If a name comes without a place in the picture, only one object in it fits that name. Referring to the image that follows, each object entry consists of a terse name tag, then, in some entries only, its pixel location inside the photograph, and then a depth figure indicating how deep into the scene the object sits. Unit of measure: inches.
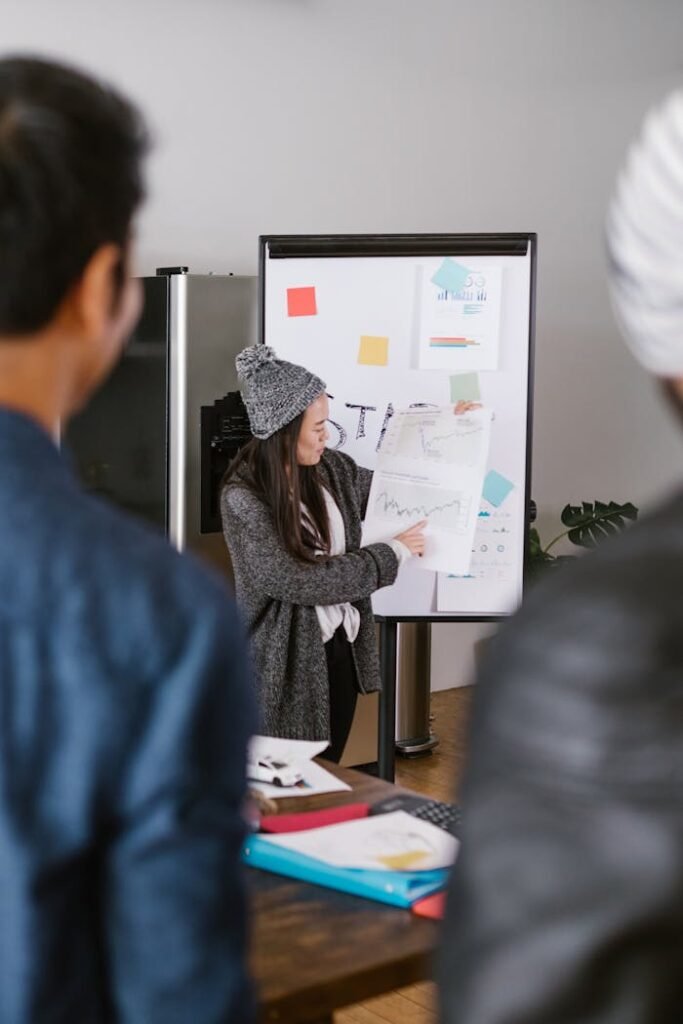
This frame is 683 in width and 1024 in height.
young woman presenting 125.1
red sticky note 149.0
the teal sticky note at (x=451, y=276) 147.1
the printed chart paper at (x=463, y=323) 146.1
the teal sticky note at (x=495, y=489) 147.9
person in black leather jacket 24.4
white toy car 77.9
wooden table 53.9
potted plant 205.2
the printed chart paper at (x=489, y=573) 146.9
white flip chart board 146.3
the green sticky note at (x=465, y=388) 146.3
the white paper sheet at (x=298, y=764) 76.6
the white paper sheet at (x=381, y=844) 65.3
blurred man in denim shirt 37.9
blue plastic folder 62.5
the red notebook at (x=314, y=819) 70.4
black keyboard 71.5
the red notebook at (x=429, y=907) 61.5
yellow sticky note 148.9
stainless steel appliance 164.2
